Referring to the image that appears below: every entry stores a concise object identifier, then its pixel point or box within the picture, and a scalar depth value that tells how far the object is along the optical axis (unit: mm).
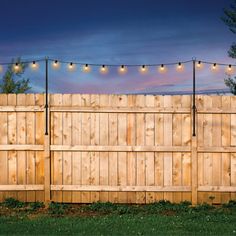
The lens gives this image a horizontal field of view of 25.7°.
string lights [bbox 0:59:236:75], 12172
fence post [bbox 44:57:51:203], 11812
